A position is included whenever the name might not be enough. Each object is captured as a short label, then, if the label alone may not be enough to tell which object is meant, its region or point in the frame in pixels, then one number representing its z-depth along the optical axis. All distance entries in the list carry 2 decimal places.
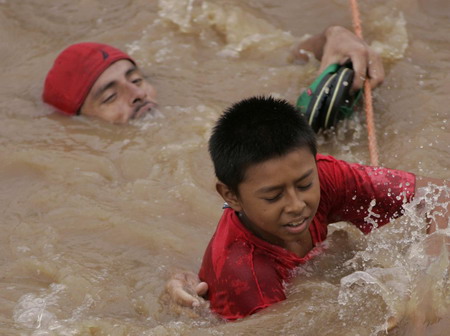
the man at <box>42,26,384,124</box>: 10.99
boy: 5.90
